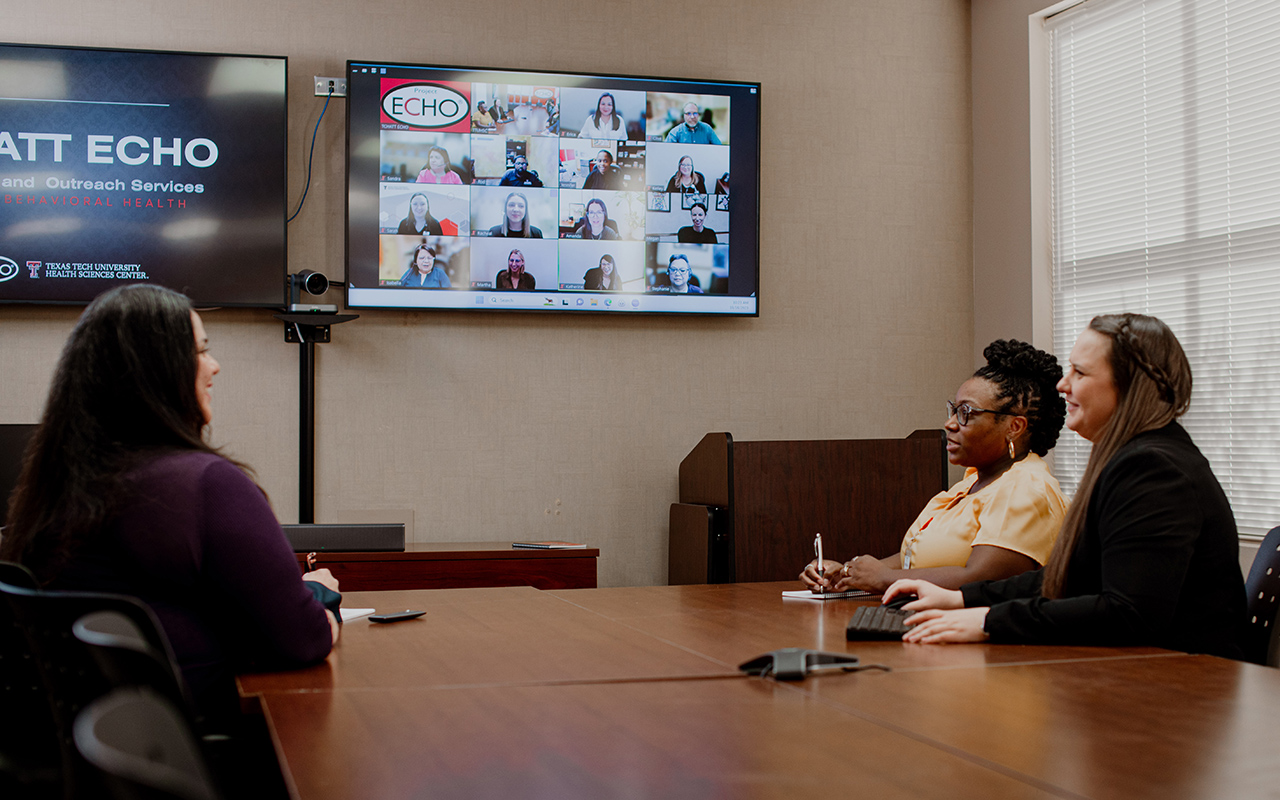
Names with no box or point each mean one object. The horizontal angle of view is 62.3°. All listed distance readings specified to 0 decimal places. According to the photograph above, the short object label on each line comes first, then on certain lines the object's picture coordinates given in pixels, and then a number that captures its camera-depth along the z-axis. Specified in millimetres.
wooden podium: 3711
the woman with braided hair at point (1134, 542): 1882
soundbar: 3516
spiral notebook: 2570
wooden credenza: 3539
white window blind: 3439
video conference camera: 3760
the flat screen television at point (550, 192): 4047
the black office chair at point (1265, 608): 2029
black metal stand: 3930
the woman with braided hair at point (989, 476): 2447
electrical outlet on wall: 4047
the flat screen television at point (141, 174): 3783
